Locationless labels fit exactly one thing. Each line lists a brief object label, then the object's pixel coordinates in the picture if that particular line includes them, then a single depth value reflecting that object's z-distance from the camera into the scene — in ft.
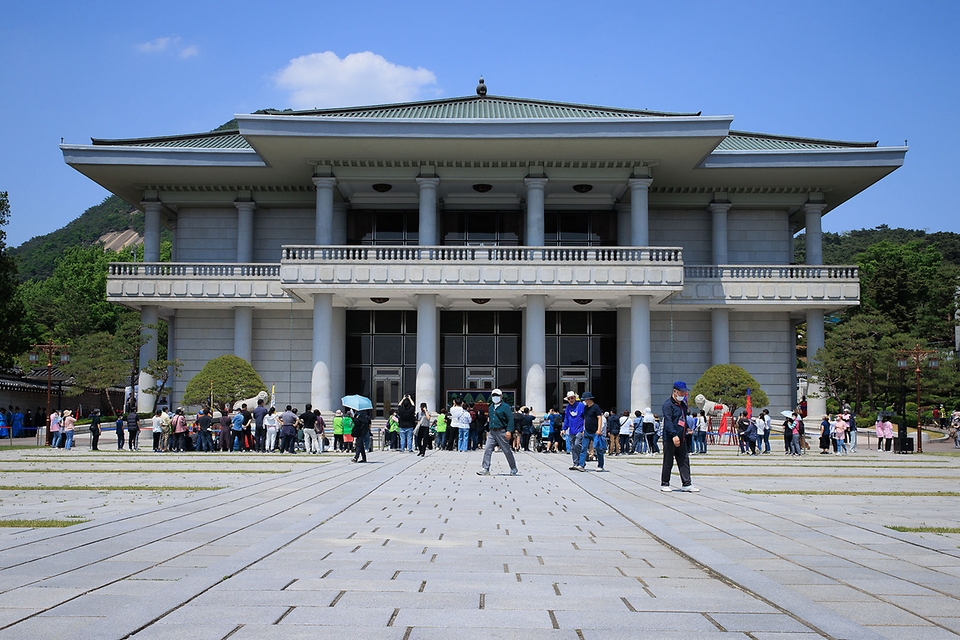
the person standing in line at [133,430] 101.90
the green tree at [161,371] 135.54
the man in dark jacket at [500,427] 60.70
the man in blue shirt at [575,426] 66.69
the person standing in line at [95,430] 99.30
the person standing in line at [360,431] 75.23
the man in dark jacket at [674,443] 48.21
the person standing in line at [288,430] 93.61
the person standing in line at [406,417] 98.68
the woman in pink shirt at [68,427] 102.06
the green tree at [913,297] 203.41
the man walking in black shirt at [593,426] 68.90
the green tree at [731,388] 122.31
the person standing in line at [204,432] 97.60
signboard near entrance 146.41
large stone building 126.93
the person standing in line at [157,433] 99.86
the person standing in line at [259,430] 96.43
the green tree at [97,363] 146.41
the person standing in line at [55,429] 107.34
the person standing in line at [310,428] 96.22
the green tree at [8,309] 131.54
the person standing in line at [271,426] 97.40
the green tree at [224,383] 112.78
